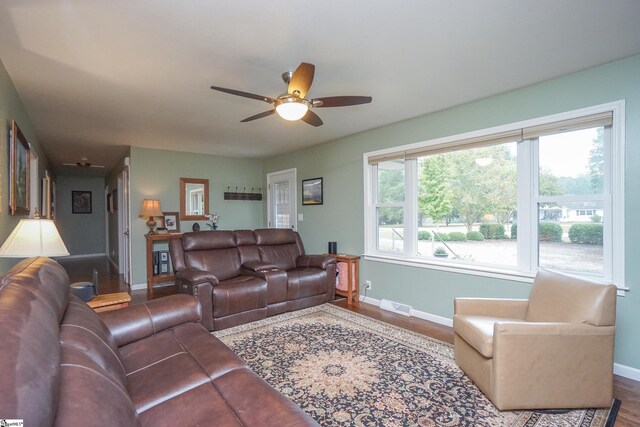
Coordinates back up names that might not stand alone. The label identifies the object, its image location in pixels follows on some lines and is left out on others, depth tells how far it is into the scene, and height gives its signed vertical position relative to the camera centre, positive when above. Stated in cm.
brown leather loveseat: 328 -75
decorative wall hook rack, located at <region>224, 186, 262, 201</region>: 620 +36
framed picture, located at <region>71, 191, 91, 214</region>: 914 +31
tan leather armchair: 189 -89
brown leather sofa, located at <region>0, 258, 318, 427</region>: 69 -58
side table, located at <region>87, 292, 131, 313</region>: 233 -67
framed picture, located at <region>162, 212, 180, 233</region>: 546 -17
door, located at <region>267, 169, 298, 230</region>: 574 +24
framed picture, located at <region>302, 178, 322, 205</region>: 511 +33
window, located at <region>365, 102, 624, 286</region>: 252 +11
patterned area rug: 186 -121
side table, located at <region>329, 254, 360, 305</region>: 428 -89
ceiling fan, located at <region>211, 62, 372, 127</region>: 213 +83
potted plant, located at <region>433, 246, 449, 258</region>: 364 -49
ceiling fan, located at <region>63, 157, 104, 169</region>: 652 +107
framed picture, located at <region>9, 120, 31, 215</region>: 250 +35
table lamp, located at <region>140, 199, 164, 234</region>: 491 +5
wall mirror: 567 +24
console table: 495 -73
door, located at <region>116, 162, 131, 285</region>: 542 -27
